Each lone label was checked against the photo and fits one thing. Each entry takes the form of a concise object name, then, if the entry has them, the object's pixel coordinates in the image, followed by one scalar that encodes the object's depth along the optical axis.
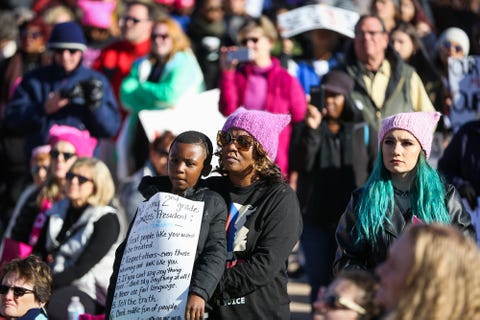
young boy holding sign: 11.61
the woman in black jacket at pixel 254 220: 12.19
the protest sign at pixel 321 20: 21.69
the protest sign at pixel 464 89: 18.34
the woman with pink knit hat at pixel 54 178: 17.69
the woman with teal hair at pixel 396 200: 12.28
